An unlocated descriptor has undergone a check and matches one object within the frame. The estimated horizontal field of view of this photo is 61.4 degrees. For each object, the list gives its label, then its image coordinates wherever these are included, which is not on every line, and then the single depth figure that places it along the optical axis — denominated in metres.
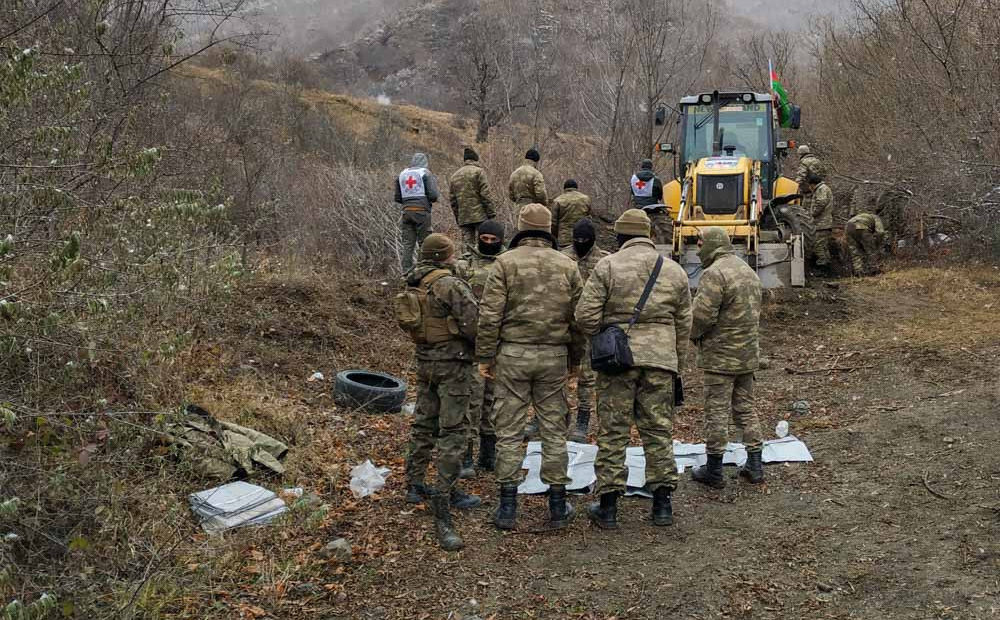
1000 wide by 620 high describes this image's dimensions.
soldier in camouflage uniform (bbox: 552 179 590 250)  9.89
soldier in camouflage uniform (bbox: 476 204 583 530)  5.60
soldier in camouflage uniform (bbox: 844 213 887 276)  14.88
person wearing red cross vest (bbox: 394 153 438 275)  10.68
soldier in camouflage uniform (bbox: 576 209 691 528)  5.62
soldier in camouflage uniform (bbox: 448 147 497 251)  10.47
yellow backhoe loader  11.67
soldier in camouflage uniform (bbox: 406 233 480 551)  5.59
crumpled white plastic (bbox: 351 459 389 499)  6.28
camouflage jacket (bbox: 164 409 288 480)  5.89
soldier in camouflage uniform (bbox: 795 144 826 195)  14.64
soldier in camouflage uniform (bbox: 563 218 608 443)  7.50
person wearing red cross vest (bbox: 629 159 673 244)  12.36
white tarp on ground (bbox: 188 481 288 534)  5.41
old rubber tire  7.94
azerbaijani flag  14.27
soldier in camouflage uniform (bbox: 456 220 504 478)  6.48
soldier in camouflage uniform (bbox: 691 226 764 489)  6.31
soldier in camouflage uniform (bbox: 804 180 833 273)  14.31
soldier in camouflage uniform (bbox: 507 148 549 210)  10.02
